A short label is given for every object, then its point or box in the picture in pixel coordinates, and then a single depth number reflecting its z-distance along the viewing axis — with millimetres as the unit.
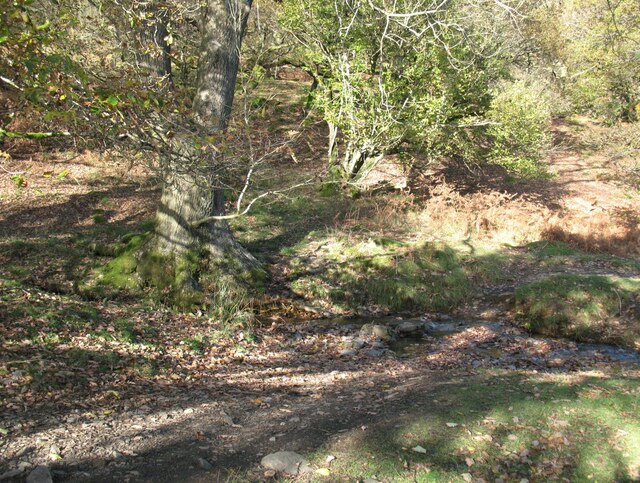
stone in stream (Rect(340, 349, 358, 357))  9352
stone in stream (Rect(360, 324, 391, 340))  10289
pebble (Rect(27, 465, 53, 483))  4252
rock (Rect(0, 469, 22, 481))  4343
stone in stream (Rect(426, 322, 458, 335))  10758
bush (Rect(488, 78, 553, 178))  16422
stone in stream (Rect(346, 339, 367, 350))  9758
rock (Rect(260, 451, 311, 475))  4734
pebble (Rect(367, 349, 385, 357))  9438
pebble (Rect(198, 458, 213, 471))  4755
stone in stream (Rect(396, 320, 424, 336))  10656
